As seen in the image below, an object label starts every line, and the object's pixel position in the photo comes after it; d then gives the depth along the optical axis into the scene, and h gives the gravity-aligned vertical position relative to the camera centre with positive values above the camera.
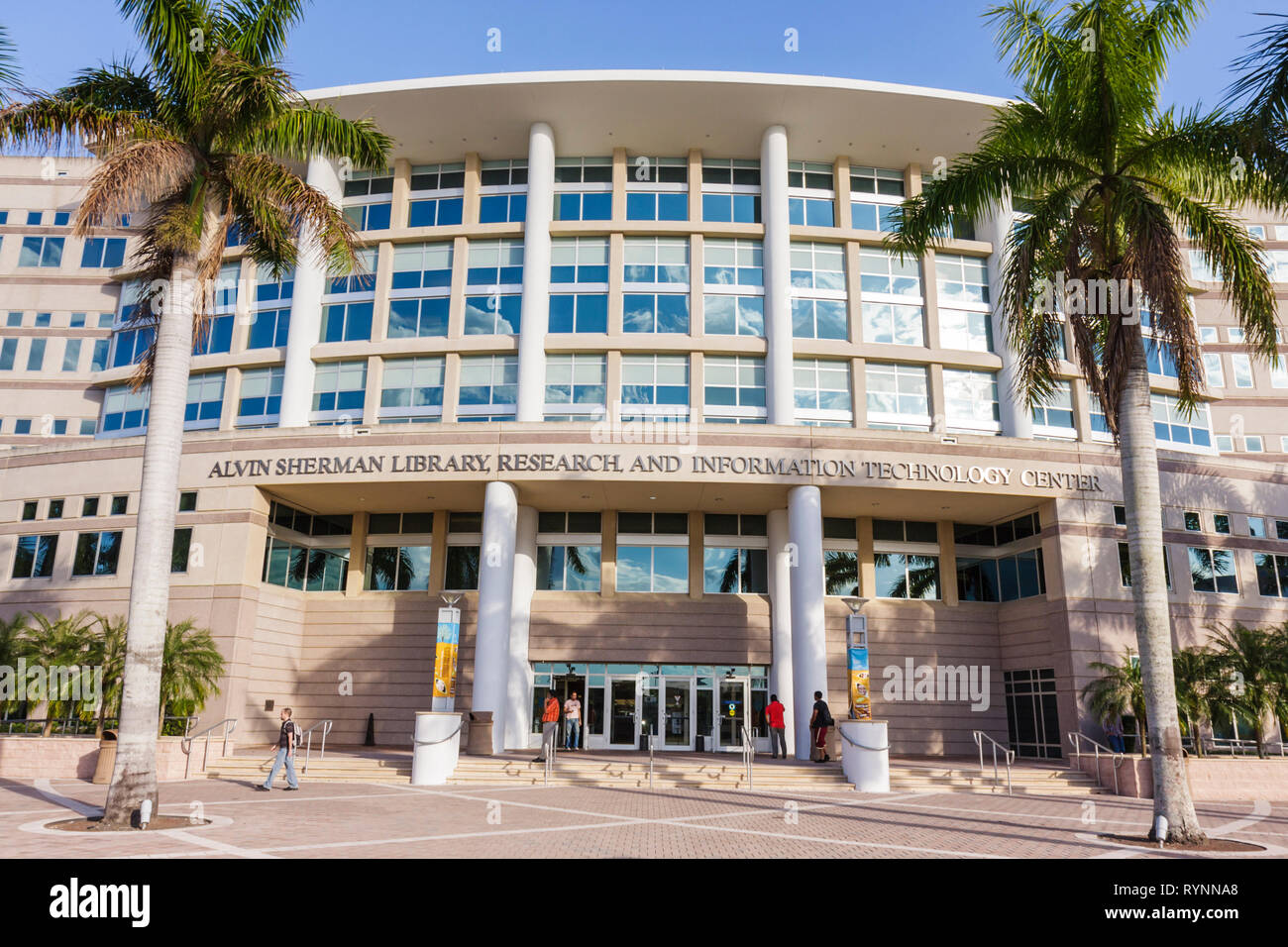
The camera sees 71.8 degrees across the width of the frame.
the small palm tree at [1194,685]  22.02 -0.29
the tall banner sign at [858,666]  22.50 +0.13
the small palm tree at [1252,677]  21.84 -0.05
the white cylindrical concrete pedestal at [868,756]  20.34 -1.91
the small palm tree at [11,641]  23.20 +0.57
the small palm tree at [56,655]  22.84 +0.22
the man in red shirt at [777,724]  26.03 -1.54
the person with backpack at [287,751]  18.17 -1.72
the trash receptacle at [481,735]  24.58 -1.84
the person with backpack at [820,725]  23.48 -1.41
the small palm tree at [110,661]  22.42 +0.09
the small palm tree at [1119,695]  22.78 -0.57
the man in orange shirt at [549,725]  21.96 -1.41
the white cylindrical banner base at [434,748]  20.56 -1.85
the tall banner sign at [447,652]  24.98 +0.42
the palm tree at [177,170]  13.34 +7.93
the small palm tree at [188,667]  22.95 -0.05
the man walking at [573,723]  25.92 -1.63
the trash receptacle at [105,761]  19.55 -2.08
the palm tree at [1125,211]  13.45 +7.30
